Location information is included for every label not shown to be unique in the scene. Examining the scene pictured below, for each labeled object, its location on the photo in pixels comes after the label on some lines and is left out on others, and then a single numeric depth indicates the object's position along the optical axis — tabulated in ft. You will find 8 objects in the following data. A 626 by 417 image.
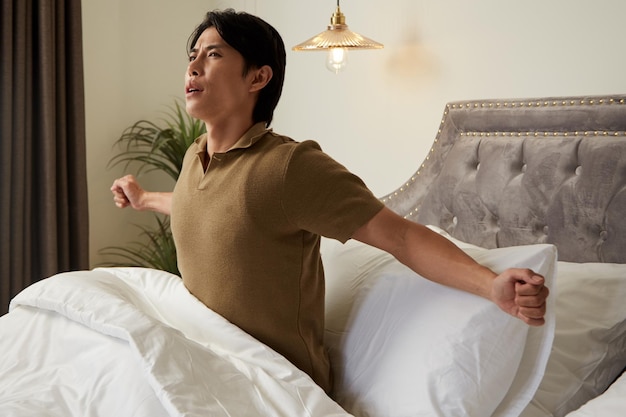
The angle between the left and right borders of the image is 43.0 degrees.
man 5.15
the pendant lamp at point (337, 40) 8.92
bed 4.81
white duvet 4.64
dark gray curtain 10.73
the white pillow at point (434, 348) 4.92
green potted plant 12.19
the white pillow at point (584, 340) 5.41
